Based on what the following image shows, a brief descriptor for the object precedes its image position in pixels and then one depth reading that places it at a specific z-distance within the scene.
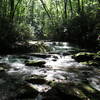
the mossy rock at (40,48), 14.01
